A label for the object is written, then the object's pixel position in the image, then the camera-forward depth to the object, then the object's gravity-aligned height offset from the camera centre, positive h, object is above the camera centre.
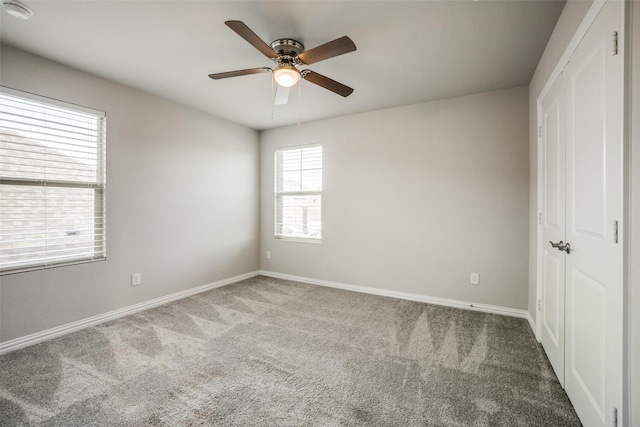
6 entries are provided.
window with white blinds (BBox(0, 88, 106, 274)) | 2.26 +0.27
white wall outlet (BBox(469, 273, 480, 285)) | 3.17 -0.73
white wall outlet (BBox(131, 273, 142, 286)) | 3.06 -0.74
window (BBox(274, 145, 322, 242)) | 4.27 +0.35
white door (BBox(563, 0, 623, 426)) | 1.16 -0.02
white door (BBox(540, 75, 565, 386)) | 1.84 -0.04
